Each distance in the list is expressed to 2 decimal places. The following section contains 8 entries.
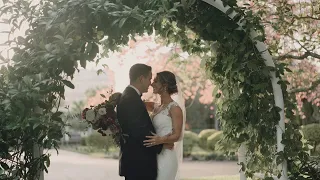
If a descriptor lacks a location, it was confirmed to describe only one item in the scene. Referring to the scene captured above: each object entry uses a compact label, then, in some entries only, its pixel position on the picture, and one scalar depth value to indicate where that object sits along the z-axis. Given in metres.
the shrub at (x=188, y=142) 17.22
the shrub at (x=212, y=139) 16.92
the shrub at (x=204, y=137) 17.88
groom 4.34
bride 4.53
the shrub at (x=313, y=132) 13.31
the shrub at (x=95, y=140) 20.01
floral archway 3.87
